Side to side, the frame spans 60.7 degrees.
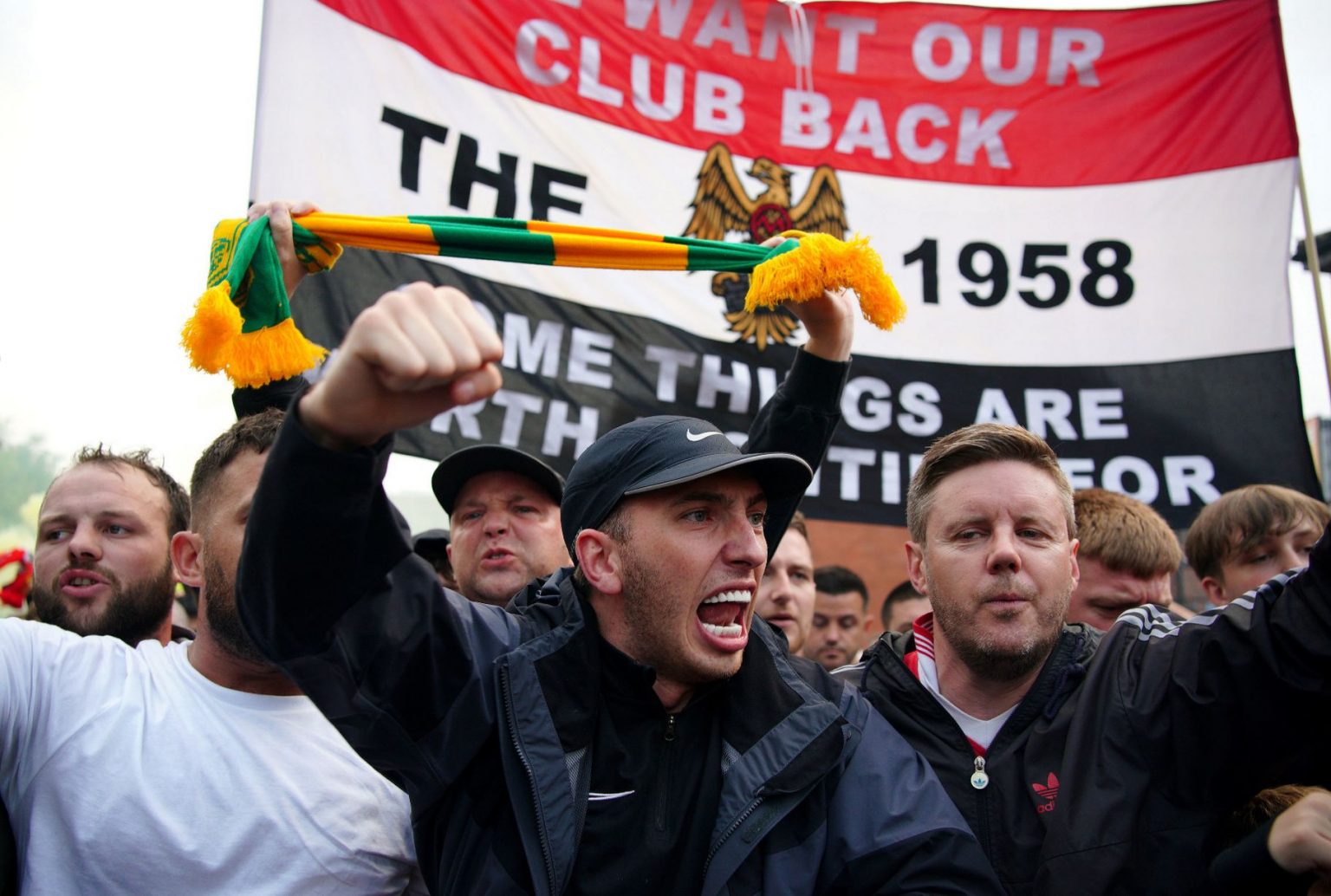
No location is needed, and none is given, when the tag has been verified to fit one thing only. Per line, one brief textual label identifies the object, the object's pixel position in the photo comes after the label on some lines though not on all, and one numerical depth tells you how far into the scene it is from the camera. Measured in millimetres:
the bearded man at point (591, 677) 1496
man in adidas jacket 2016
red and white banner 4477
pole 4589
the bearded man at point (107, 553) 2742
